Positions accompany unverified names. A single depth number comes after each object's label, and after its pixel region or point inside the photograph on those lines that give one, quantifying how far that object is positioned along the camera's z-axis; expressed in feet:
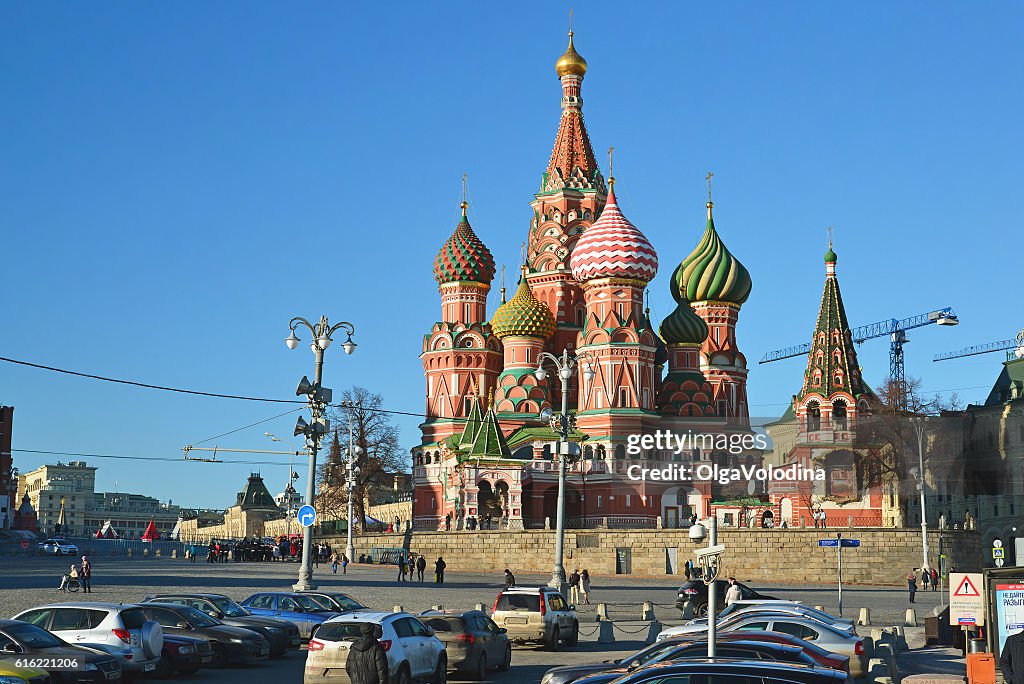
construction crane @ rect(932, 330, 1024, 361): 314.76
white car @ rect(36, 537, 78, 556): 245.86
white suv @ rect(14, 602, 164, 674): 66.95
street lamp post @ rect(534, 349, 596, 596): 117.08
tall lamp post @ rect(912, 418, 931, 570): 195.42
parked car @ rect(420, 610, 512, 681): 73.31
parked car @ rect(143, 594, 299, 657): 81.41
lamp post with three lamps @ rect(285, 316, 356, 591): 98.02
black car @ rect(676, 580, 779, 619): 117.91
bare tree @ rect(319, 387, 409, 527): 271.69
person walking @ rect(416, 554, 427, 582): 173.00
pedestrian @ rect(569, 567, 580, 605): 141.59
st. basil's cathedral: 244.96
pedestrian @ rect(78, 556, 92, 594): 126.21
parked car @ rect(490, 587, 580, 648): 89.97
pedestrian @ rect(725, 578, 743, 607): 112.71
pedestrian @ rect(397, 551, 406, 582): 173.58
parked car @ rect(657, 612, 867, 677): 73.10
